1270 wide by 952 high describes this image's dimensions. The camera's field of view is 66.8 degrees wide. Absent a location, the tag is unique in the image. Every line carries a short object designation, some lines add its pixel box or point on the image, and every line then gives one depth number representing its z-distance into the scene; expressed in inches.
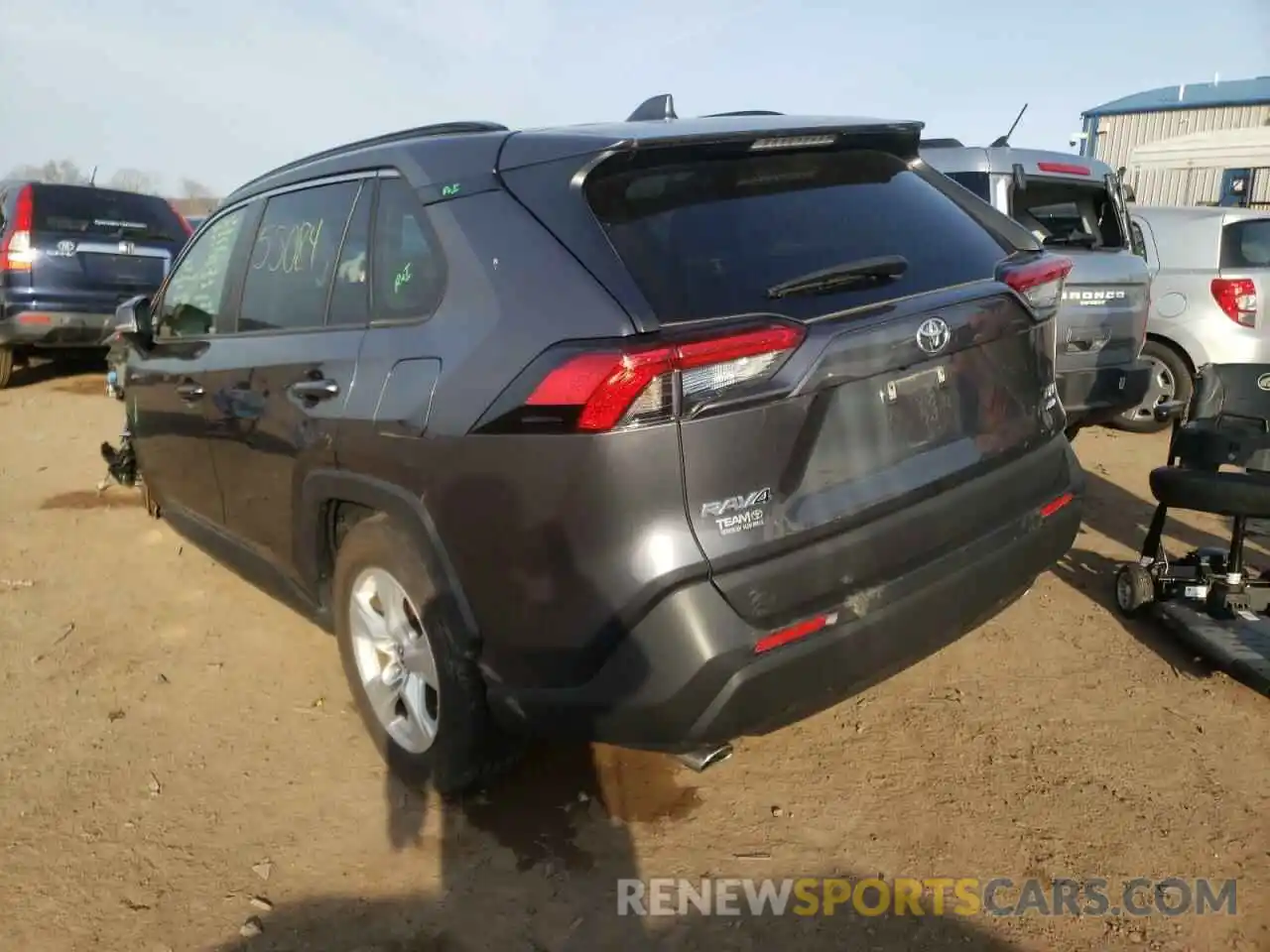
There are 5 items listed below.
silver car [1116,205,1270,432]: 281.7
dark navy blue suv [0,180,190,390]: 347.9
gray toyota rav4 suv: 81.6
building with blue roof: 1066.7
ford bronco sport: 237.1
